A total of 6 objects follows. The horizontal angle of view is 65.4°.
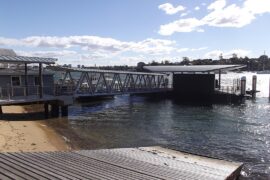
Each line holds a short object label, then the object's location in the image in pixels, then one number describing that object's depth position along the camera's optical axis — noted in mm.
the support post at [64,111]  22606
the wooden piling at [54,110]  21995
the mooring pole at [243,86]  36813
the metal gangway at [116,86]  24105
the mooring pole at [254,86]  38809
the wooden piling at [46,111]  21424
